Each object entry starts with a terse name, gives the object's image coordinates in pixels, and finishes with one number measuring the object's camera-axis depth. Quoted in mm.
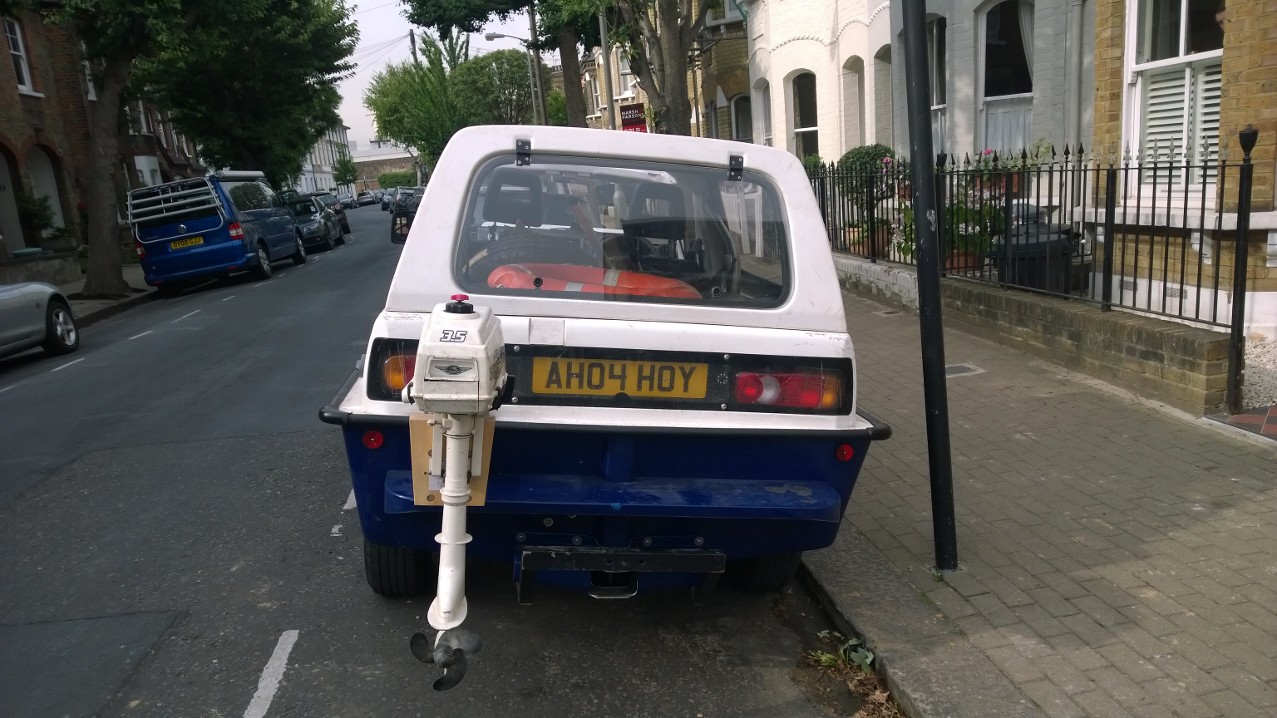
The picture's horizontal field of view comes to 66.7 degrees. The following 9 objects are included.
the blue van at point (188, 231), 17297
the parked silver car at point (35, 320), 10578
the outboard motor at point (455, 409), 2705
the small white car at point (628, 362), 3180
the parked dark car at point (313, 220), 24531
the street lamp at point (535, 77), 36750
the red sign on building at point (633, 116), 21375
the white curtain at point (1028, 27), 10508
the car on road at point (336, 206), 29744
